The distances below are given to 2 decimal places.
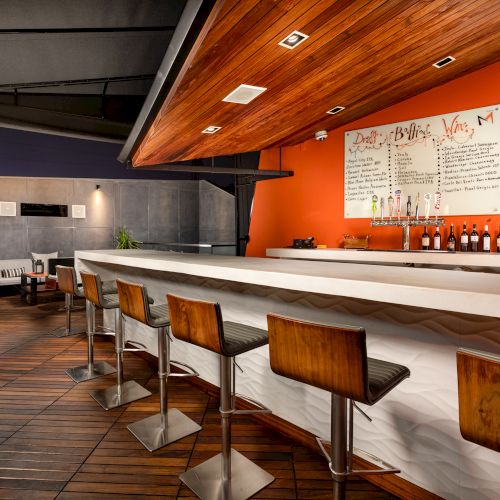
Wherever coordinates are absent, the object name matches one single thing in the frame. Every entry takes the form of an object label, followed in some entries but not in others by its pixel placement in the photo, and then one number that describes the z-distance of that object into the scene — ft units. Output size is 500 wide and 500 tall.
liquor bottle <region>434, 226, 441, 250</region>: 13.30
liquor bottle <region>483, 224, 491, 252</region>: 12.32
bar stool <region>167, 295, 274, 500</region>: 5.47
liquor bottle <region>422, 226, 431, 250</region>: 13.51
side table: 22.49
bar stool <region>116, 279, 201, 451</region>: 7.23
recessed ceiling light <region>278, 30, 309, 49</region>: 7.60
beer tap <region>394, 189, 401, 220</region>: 14.56
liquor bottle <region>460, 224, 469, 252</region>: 12.48
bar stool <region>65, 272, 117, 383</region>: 9.38
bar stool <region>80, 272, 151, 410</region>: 9.27
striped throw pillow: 25.61
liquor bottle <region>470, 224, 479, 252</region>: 12.51
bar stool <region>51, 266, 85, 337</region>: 12.00
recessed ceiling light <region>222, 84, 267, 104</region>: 9.57
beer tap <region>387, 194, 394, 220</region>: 14.94
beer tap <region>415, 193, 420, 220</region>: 13.89
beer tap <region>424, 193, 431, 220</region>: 13.40
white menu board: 12.64
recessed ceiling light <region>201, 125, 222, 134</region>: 12.07
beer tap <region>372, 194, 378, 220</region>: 15.19
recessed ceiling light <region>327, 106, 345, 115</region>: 13.86
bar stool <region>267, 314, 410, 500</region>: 3.88
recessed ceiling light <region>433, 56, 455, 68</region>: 11.06
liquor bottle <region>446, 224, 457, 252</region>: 12.82
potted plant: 28.84
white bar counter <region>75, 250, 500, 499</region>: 4.73
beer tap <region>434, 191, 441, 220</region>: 13.46
